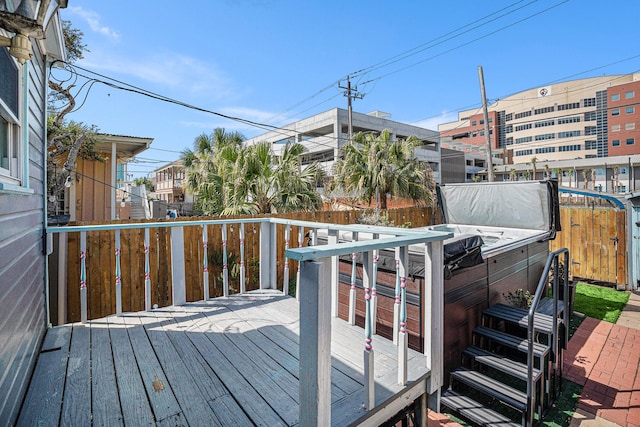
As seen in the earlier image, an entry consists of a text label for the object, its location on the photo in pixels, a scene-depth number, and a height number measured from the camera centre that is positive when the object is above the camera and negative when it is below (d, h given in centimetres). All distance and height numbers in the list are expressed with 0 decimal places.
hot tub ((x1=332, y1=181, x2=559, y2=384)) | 273 -62
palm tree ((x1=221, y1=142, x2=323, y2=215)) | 654 +58
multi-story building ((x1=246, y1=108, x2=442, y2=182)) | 2242 +620
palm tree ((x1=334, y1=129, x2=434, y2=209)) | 944 +114
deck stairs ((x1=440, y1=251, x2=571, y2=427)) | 241 -141
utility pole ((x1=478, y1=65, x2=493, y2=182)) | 1182 +351
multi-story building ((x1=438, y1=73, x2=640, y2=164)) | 3775 +1161
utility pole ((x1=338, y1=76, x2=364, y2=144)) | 1788 +668
